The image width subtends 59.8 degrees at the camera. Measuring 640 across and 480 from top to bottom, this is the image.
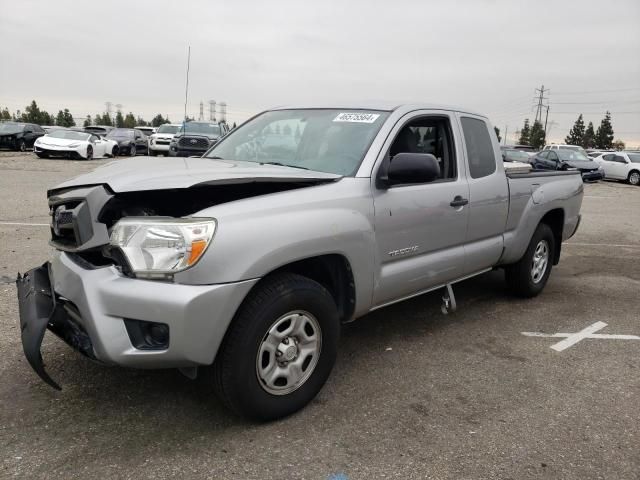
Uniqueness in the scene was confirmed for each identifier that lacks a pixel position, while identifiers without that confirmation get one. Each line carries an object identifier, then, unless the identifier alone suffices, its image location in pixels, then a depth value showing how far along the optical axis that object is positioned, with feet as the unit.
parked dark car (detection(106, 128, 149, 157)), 91.76
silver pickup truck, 8.42
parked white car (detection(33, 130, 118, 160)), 72.79
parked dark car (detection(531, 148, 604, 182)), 85.15
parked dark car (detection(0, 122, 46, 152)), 87.35
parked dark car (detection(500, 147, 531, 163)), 90.84
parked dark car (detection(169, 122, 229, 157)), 63.52
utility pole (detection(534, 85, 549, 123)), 313.28
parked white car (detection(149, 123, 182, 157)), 83.10
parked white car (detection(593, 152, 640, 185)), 87.76
